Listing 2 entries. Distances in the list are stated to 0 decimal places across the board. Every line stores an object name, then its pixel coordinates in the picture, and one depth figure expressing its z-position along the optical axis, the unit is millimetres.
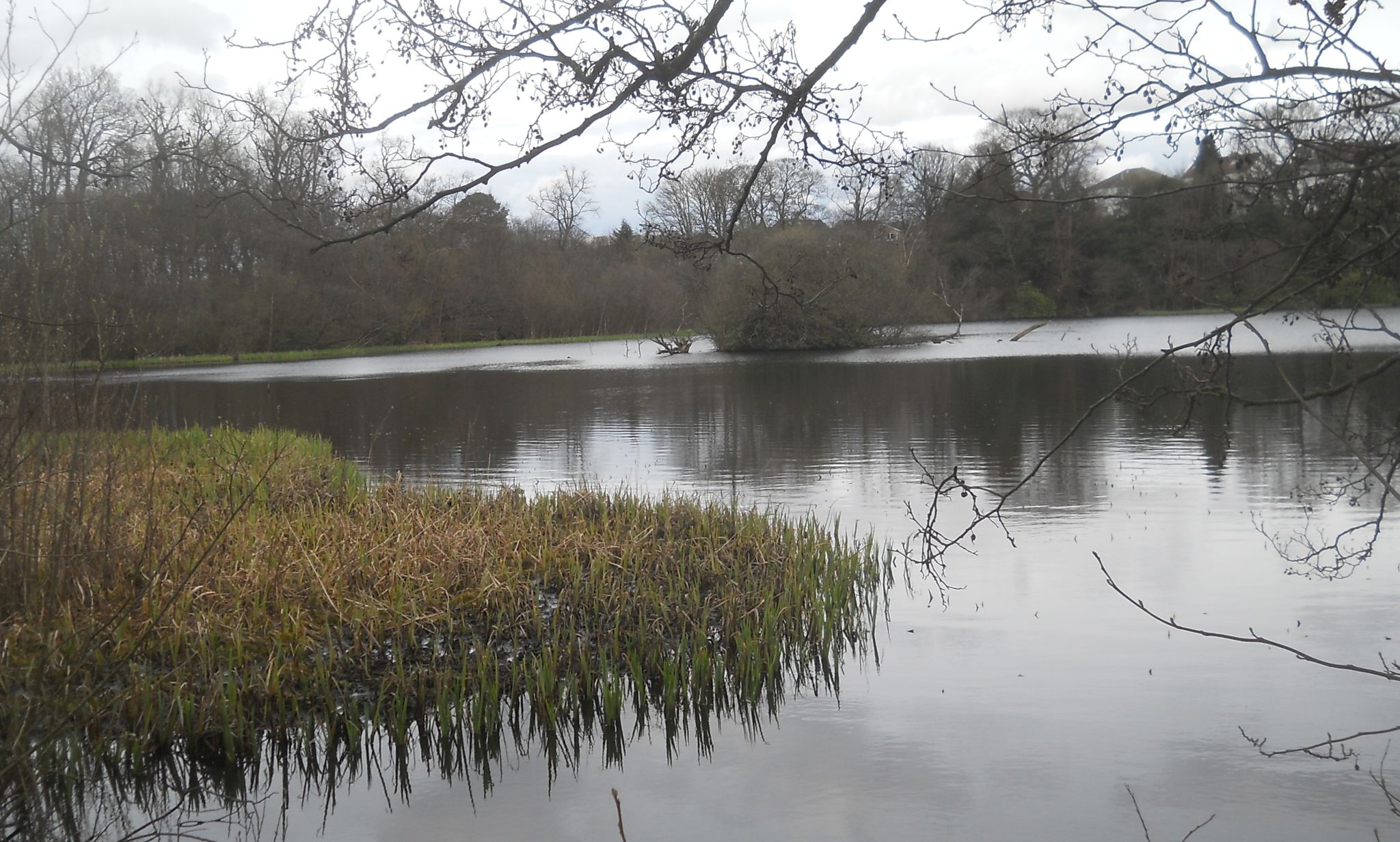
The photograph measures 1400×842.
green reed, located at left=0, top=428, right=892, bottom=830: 5289
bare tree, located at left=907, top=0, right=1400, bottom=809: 3654
